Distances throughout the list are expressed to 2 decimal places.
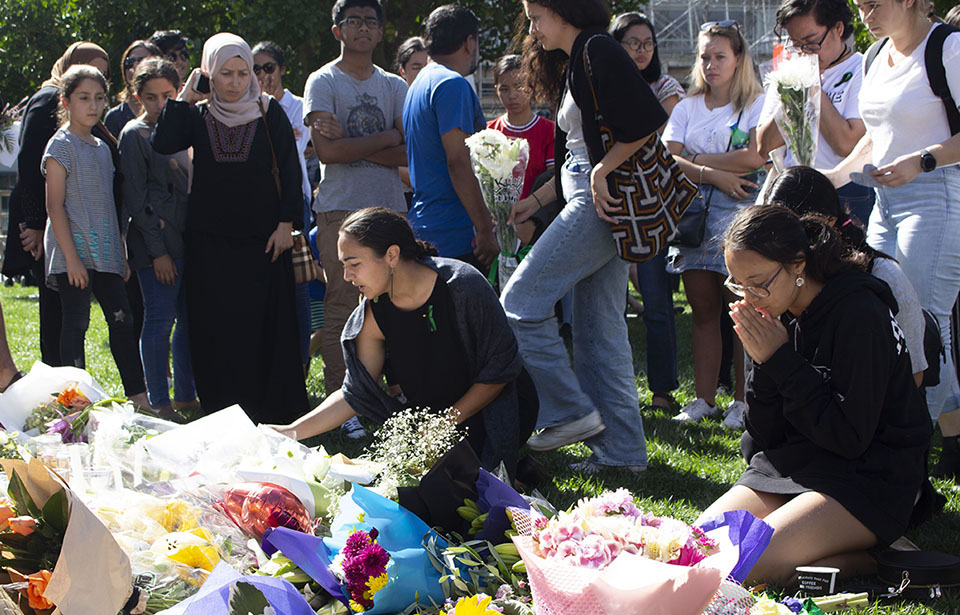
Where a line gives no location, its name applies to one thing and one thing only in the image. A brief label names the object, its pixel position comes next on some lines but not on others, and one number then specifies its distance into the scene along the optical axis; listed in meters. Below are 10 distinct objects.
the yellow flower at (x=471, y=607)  1.97
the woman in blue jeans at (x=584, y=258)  3.78
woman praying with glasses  2.95
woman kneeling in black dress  3.70
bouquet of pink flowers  1.99
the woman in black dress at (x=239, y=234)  5.10
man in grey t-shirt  5.27
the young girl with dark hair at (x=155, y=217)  5.26
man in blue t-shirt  4.72
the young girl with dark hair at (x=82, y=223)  5.02
